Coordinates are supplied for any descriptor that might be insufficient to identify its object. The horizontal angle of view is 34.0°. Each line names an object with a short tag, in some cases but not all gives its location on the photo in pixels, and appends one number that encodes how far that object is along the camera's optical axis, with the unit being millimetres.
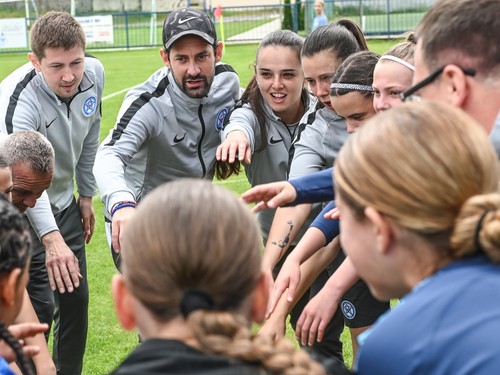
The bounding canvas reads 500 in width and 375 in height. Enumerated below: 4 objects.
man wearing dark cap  5266
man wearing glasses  2799
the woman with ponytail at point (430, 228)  1949
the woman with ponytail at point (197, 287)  1797
